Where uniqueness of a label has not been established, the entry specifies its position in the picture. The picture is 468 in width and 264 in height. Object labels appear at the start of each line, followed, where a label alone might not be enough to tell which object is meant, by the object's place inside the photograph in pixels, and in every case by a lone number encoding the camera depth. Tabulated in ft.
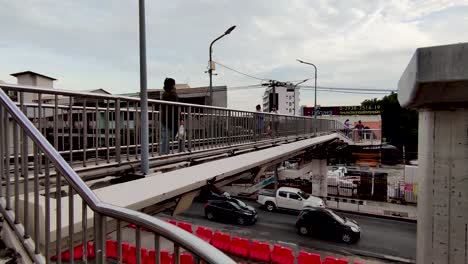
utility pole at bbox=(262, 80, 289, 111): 92.55
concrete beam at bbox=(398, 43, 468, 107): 13.42
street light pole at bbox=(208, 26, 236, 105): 46.19
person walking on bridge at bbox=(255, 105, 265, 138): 33.45
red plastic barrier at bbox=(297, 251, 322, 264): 34.88
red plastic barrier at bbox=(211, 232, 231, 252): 41.65
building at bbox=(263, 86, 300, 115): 253.94
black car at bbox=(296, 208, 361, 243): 47.42
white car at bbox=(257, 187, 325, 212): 63.67
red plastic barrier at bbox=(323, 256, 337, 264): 32.31
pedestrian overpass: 6.02
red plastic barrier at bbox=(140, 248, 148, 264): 31.18
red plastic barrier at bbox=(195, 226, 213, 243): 43.57
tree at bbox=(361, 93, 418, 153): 150.92
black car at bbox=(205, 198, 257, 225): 56.65
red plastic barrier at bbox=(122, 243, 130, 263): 34.65
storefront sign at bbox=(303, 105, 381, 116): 186.13
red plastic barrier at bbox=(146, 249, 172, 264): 28.16
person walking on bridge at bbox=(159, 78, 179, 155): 17.97
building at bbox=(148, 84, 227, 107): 106.02
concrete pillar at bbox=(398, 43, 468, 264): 15.07
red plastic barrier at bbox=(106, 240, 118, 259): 30.45
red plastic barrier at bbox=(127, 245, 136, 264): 34.68
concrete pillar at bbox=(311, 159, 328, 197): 79.10
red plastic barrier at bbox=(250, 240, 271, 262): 38.11
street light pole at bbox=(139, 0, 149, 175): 14.03
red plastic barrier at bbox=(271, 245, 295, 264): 36.19
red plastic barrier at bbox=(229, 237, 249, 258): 39.68
